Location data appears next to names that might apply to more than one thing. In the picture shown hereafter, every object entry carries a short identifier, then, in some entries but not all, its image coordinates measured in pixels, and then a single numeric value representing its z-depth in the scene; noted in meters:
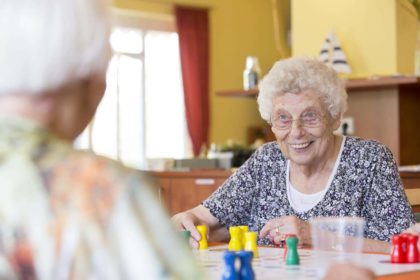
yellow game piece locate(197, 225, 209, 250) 2.76
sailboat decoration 6.41
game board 2.04
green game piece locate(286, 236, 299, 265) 2.28
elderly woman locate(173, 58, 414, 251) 3.18
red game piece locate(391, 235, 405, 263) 2.34
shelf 5.59
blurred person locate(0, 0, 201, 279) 1.15
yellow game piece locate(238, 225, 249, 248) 2.59
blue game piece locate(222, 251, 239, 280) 1.76
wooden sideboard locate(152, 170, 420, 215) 5.58
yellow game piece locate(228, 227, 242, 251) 2.58
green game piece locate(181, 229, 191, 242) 2.63
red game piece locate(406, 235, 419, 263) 2.34
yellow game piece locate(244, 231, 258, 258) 2.52
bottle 6.68
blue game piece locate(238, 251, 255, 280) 1.76
